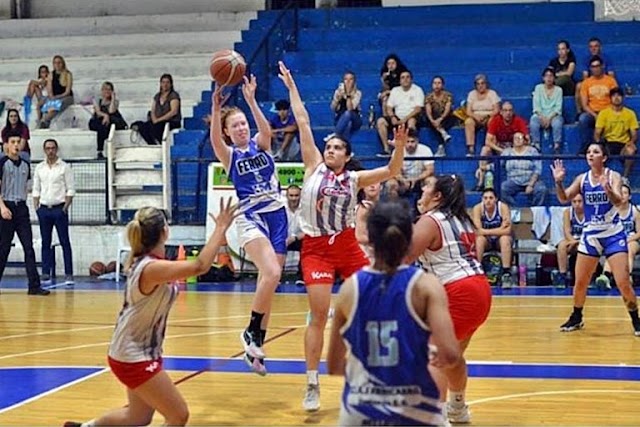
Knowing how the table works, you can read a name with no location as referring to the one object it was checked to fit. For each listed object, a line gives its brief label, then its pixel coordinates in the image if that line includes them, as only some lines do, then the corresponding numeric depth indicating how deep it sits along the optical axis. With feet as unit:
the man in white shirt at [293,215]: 45.42
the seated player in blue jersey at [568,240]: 43.06
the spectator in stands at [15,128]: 50.88
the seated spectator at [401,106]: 50.55
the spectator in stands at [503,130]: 48.06
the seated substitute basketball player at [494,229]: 43.52
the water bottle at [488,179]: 45.84
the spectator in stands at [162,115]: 54.13
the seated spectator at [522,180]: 46.19
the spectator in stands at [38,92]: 58.29
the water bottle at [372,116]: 52.70
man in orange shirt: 48.52
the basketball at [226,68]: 26.04
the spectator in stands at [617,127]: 47.03
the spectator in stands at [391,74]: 52.70
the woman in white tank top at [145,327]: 16.14
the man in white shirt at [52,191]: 46.70
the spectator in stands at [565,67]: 51.11
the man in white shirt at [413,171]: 45.11
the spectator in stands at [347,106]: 50.92
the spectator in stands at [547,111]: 49.16
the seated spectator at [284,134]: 49.75
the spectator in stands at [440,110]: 50.42
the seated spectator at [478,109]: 49.83
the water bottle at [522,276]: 44.15
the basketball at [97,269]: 50.65
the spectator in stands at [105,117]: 55.26
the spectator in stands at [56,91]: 57.93
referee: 42.45
